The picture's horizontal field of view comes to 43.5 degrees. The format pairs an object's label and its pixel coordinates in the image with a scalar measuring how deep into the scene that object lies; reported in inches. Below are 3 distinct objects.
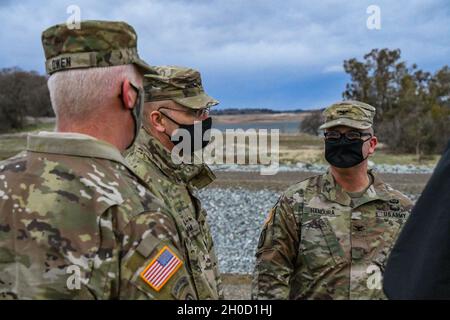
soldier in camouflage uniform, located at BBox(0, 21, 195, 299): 68.5
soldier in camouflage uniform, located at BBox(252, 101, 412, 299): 138.2
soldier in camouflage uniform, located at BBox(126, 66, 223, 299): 126.9
